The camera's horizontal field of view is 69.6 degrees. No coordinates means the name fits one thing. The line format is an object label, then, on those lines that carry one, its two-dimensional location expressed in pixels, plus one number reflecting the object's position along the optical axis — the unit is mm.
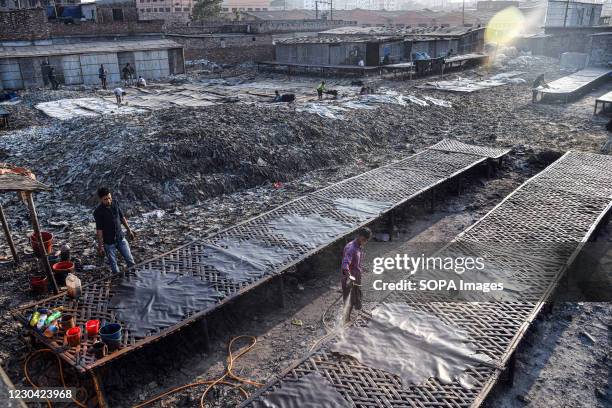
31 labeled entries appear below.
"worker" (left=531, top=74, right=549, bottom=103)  20891
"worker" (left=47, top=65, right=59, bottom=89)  24438
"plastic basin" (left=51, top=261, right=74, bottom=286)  6898
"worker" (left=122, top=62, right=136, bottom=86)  28141
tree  47969
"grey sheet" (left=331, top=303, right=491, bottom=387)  4656
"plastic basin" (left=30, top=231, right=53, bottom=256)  7110
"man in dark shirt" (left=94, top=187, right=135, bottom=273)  6438
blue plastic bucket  4992
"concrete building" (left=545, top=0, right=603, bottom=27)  40094
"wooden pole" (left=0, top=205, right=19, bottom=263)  7238
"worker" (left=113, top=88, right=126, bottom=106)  18703
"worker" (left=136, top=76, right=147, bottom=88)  25547
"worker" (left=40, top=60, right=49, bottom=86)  25297
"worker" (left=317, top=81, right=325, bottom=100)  20516
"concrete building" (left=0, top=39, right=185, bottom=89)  24859
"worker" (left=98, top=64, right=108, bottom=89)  25984
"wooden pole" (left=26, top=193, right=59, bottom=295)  6410
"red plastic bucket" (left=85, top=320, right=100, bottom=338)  5195
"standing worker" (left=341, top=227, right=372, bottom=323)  5879
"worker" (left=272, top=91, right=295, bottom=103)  19359
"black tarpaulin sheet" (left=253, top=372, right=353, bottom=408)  4336
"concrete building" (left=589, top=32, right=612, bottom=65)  29438
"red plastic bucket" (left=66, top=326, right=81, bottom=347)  4996
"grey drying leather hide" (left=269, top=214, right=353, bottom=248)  7555
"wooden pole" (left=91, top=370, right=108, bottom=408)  4820
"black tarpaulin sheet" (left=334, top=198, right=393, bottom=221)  8492
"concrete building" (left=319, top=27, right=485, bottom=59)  32250
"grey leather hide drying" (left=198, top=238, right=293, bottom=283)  6574
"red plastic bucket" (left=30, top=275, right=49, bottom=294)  6627
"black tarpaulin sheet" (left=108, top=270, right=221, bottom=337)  5543
